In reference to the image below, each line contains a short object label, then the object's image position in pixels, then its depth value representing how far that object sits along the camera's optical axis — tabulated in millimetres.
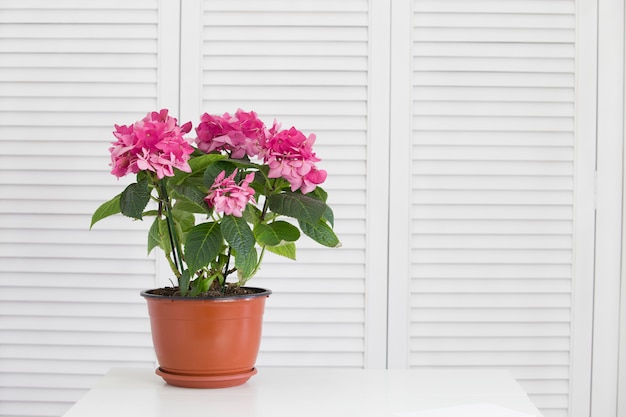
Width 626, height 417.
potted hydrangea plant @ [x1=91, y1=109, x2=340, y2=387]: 2131
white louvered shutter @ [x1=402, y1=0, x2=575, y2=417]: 2955
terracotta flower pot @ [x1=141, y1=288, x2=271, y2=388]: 2188
